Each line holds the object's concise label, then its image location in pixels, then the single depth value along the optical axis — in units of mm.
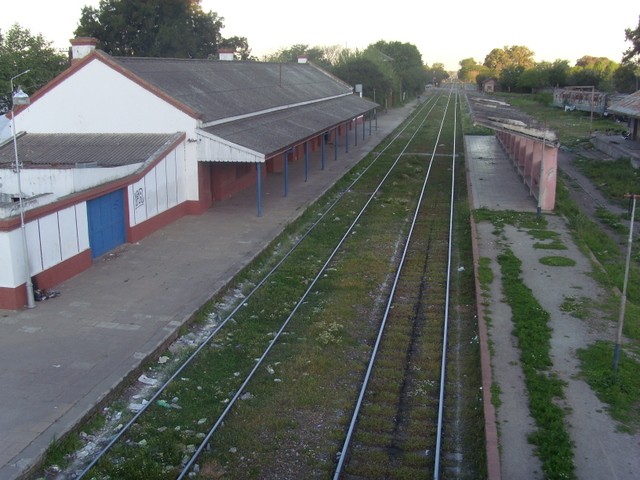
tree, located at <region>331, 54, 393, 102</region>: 64938
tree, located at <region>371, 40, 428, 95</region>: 102125
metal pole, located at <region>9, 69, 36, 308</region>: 12964
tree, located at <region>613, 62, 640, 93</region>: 70812
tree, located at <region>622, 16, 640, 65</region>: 64875
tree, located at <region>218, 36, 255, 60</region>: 68775
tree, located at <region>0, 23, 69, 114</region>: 37562
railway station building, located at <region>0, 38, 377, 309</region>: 14109
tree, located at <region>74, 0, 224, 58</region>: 56844
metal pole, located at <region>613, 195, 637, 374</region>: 9867
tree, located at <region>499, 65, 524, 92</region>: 113750
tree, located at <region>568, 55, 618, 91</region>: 80662
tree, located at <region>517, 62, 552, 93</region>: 101125
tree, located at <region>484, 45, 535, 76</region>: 164875
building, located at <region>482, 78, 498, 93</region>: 124938
